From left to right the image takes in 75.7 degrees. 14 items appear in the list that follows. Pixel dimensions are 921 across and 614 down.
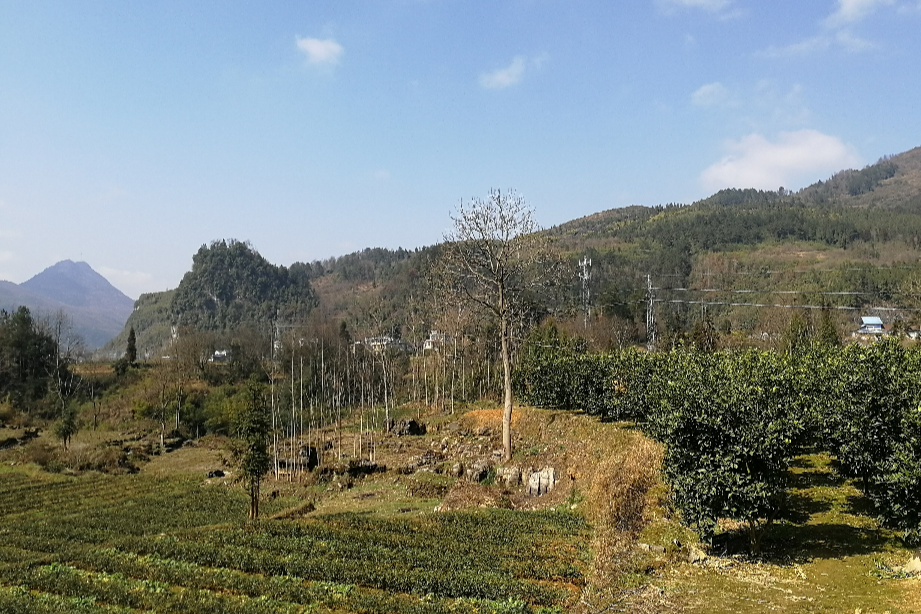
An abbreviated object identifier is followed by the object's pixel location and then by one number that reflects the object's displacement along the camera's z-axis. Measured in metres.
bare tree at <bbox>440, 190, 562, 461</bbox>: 30.83
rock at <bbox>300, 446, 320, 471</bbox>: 46.25
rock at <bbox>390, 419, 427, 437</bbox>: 54.50
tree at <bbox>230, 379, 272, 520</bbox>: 29.09
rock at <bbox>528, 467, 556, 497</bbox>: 27.31
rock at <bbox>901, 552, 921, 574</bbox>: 13.74
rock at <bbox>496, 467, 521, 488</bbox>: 29.16
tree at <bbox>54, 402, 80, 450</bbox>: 59.94
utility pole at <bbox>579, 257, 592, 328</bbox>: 58.22
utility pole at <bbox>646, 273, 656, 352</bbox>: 47.97
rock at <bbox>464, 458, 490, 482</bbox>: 31.42
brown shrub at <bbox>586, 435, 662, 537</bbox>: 19.62
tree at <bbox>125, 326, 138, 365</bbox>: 103.75
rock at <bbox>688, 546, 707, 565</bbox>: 15.71
